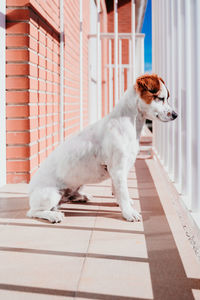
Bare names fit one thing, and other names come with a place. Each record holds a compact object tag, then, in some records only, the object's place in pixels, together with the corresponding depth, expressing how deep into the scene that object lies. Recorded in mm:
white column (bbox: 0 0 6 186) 2553
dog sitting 1819
